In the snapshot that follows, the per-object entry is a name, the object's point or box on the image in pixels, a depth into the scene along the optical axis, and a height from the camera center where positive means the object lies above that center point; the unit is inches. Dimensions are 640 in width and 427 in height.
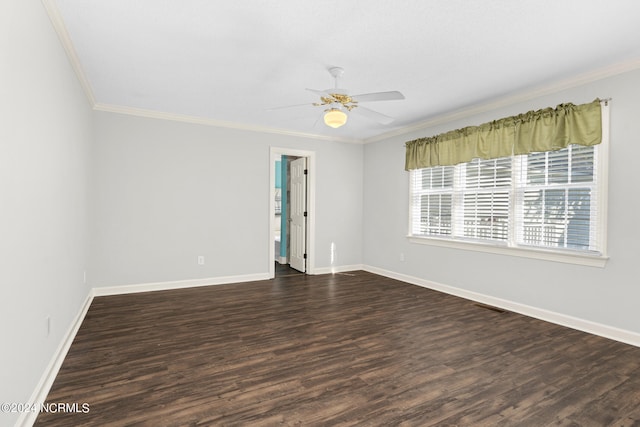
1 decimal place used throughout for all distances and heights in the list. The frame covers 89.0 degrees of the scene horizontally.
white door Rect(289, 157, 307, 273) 240.7 -6.1
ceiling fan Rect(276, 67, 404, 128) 114.5 +39.2
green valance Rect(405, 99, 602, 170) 128.3 +33.6
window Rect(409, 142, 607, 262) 130.1 +2.5
